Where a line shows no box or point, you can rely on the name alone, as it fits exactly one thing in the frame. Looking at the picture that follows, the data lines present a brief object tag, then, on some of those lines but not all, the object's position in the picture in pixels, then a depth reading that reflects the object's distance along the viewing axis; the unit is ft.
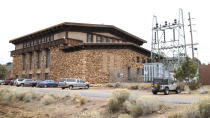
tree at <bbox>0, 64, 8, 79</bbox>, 219.32
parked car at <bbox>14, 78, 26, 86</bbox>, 116.78
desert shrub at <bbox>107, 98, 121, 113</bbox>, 33.99
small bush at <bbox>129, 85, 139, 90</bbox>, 80.38
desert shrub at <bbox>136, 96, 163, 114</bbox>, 29.81
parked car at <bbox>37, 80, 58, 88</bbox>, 108.78
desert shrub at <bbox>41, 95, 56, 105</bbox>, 49.32
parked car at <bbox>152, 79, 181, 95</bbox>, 57.52
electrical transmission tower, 97.00
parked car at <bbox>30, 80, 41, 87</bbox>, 118.11
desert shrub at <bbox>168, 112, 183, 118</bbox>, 25.33
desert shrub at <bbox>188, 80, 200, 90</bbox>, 67.72
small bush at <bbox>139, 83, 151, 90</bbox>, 76.24
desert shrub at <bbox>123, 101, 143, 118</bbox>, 29.74
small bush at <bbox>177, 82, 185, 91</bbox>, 69.15
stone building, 110.32
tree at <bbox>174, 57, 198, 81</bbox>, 68.90
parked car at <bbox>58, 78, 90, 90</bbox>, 87.25
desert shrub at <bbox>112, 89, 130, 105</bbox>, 35.78
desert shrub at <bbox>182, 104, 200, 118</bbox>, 24.16
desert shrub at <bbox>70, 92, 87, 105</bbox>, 43.06
